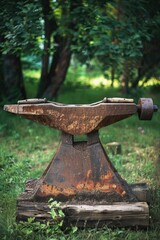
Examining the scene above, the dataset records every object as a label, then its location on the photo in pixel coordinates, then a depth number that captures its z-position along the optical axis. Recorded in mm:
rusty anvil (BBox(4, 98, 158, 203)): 3549
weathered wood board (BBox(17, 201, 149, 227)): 3477
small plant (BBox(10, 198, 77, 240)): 3283
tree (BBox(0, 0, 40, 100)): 5289
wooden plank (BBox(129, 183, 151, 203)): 3715
